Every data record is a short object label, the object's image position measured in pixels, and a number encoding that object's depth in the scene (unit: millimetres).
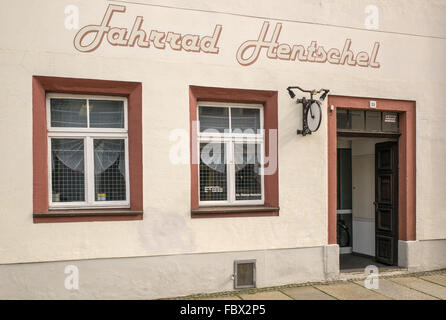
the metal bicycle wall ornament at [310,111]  6866
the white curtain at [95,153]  6191
